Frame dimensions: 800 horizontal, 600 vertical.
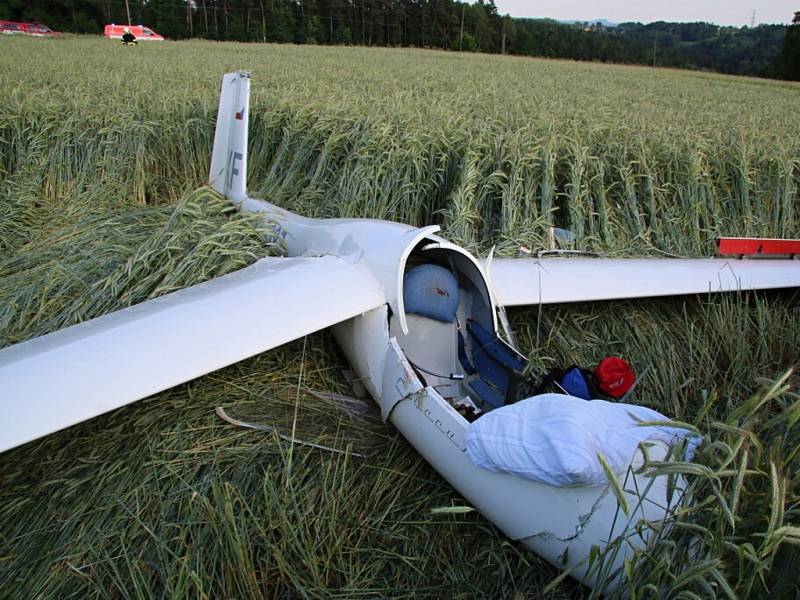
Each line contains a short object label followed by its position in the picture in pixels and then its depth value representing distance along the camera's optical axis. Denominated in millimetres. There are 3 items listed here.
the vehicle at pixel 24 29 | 40466
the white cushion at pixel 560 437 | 2121
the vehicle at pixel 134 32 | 41000
